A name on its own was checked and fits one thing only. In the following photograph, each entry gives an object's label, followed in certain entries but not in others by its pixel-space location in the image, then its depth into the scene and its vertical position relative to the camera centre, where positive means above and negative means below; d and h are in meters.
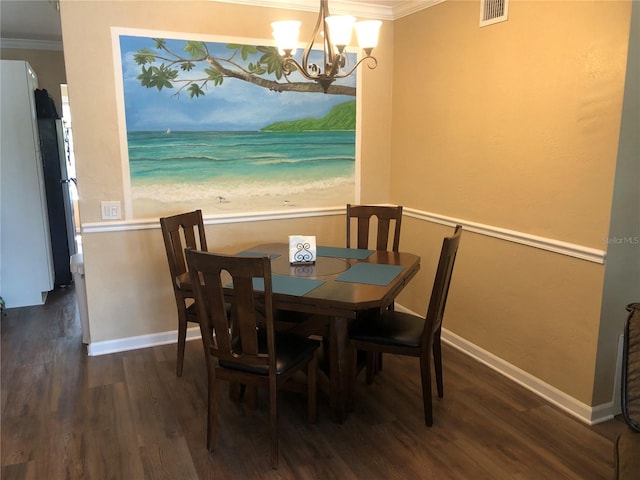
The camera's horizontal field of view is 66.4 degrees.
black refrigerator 4.38 -0.37
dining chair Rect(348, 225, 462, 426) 2.37 -0.95
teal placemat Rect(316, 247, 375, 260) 2.98 -0.66
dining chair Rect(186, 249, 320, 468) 1.99 -0.84
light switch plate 3.21 -0.41
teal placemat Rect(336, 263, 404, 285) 2.47 -0.67
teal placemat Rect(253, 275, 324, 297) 2.29 -0.67
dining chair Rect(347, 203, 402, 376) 3.31 -0.52
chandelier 2.25 +0.50
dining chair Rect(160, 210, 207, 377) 2.92 -0.67
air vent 2.79 +0.76
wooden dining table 2.20 -0.67
